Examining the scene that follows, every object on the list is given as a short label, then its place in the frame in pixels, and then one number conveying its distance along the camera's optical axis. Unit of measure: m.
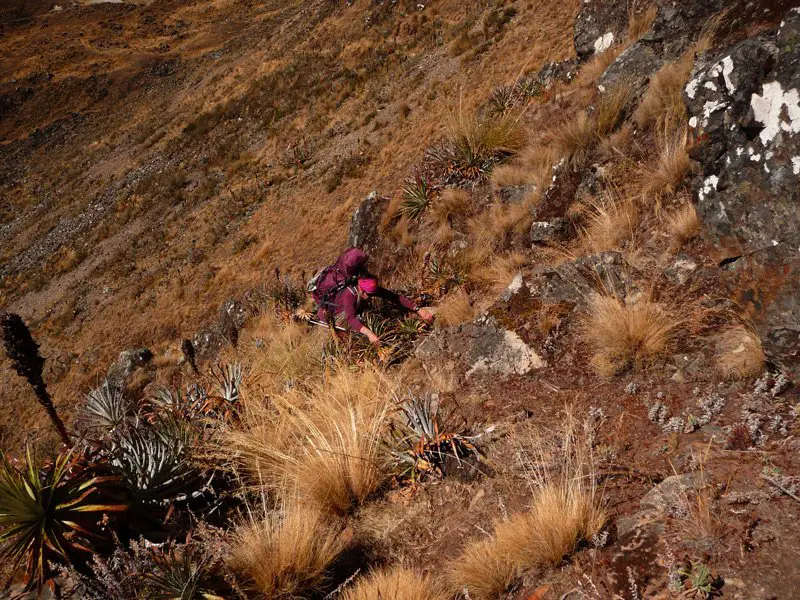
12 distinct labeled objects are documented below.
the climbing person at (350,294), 5.86
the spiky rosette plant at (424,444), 3.46
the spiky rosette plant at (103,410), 6.52
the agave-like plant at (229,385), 5.13
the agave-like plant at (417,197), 8.03
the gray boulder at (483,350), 4.18
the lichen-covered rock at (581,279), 4.10
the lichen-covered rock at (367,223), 8.41
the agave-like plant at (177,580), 2.44
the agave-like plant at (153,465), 3.29
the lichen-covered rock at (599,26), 8.00
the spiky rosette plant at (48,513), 2.54
